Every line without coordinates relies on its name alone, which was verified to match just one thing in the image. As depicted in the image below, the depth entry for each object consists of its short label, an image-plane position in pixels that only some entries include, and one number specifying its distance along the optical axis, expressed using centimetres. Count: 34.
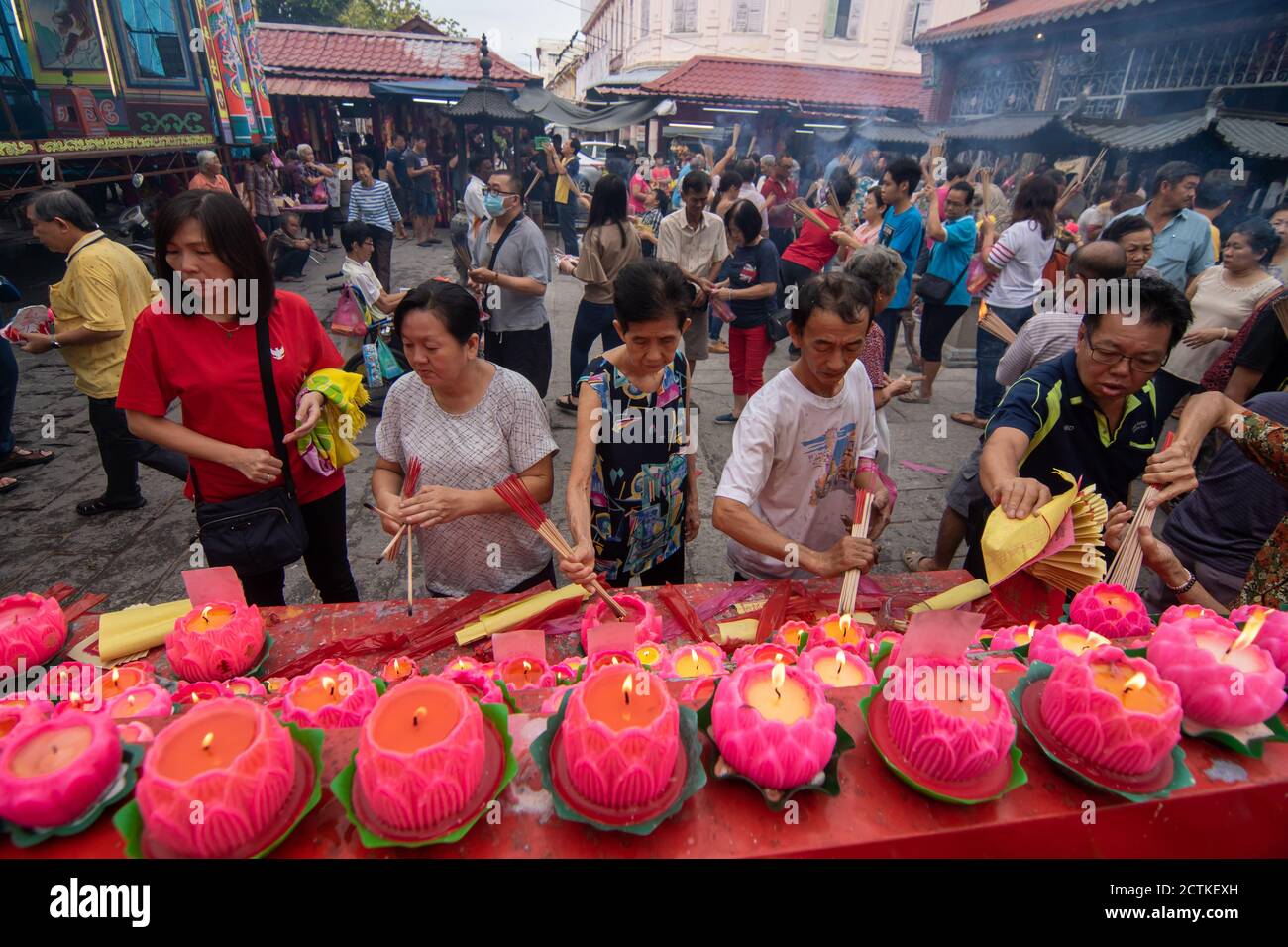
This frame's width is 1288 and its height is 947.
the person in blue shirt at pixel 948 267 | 550
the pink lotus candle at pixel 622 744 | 81
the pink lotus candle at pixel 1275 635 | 113
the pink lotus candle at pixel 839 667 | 133
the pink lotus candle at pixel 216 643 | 155
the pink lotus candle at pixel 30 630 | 155
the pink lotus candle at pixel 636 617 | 176
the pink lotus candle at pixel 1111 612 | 149
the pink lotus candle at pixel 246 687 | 146
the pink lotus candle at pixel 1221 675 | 97
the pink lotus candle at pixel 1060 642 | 126
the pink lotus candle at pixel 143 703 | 135
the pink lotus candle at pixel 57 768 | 78
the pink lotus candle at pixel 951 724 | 87
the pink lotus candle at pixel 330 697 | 122
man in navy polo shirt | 180
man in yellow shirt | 342
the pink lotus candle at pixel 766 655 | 148
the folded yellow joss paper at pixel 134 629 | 170
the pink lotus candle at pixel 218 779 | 74
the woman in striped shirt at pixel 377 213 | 806
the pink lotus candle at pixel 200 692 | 143
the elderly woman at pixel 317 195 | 1311
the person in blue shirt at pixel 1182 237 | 469
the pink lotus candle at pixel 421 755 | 77
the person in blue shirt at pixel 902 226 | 530
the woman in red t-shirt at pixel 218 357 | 196
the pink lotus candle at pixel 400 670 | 161
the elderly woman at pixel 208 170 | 756
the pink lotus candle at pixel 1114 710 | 89
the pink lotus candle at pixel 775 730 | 86
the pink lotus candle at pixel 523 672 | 157
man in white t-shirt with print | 189
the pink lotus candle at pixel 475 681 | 131
